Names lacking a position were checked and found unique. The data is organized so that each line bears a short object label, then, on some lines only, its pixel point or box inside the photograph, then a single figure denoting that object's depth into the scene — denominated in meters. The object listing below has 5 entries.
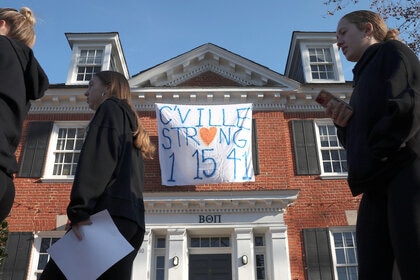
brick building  10.95
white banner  11.36
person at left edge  2.19
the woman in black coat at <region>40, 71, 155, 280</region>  2.34
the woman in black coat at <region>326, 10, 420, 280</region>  1.90
